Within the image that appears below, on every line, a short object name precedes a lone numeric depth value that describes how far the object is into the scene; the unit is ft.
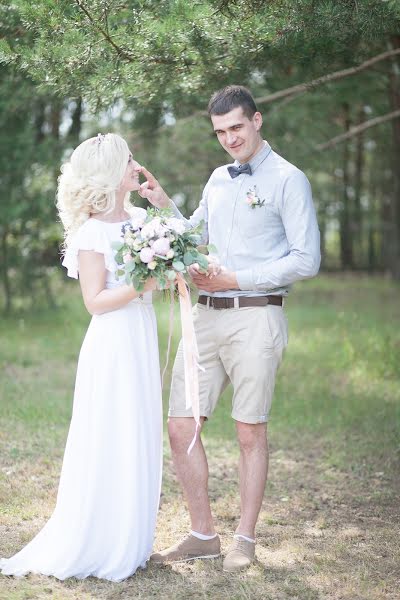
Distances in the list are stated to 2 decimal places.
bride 11.59
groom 12.10
